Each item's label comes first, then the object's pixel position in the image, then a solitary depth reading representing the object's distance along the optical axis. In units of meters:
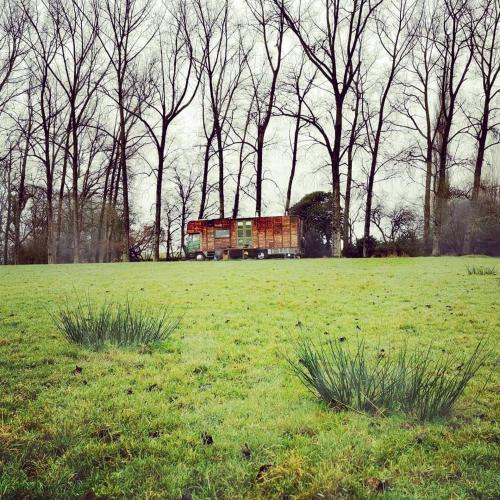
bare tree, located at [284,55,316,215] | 23.32
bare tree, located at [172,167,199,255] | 40.97
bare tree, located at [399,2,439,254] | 22.34
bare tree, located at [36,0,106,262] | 22.47
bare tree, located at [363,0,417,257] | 22.00
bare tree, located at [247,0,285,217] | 23.27
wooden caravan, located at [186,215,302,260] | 25.52
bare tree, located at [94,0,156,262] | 22.28
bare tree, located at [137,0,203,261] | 23.52
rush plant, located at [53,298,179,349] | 4.47
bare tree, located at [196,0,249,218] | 24.38
